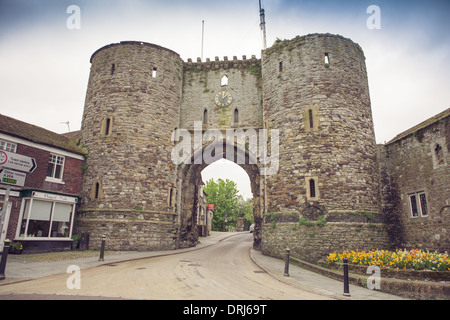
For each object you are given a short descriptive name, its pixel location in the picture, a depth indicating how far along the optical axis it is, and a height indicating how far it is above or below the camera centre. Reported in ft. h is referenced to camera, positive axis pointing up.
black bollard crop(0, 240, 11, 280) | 22.97 -3.70
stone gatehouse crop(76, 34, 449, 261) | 43.45 +13.07
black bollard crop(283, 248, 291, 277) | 29.78 -4.67
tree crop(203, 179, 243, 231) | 167.73 +11.42
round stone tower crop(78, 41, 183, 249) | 49.67 +13.86
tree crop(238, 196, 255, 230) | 194.29 +4.85
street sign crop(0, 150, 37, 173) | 23.21 +4.79
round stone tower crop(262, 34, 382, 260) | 43.47 +14.36
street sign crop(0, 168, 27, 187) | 23.81 +3.38
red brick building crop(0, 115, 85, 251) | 40.93 +4.07
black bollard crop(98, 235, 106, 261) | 35.86 -4.39
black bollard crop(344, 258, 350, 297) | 22.09 -4.65
